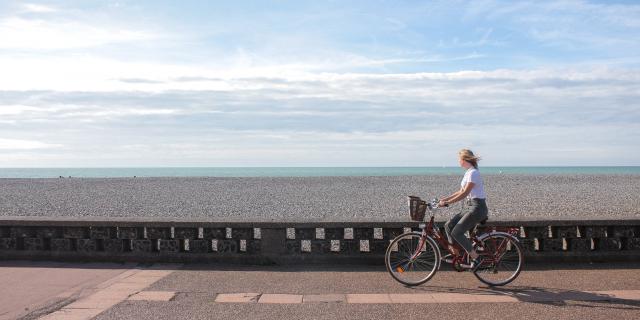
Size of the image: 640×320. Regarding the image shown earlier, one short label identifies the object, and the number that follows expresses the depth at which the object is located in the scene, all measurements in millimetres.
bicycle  7531
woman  7340
